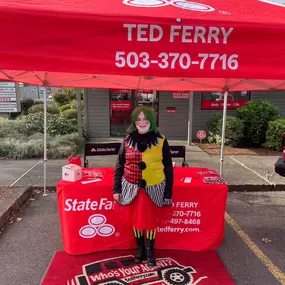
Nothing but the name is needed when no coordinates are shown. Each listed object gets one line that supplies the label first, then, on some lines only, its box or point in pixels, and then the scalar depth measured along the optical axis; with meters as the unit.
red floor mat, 2.97
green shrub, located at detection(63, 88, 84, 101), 18.64
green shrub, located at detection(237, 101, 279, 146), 9.52
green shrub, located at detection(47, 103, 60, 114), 14.29
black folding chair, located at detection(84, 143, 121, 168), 4.76
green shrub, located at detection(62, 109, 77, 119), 12.83
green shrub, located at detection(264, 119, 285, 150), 8.78
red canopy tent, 2.09
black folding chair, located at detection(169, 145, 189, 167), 4.86
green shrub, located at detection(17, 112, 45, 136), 10.03
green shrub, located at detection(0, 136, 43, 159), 7.91
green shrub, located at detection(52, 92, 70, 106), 18.81
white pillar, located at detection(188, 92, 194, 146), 9.64
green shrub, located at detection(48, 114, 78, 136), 10.12
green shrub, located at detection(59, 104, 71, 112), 15.61
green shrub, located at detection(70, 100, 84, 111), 13.73
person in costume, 2.99
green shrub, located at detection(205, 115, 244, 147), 9.31
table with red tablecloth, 3.36
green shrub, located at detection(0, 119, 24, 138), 9.43
